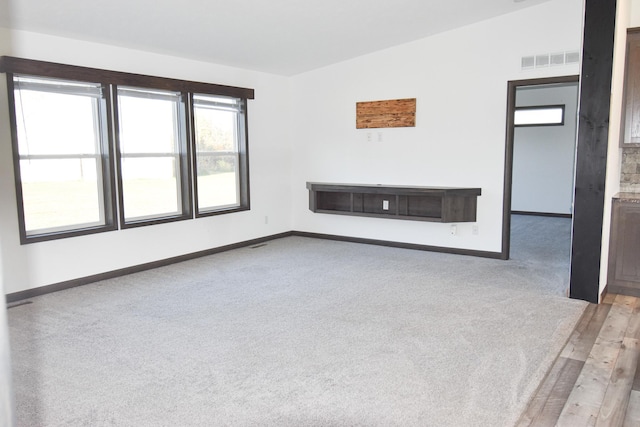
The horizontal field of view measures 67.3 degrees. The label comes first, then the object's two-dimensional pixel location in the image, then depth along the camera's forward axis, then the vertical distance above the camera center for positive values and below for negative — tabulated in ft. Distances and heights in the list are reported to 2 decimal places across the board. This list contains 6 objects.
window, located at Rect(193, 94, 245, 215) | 19.48 +0.37
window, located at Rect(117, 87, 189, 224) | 16.89 +0.22
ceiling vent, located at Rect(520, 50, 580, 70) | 16.80 +3.44
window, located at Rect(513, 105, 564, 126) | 28.71 +2.48
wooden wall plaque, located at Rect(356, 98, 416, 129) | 20.27 +1.91
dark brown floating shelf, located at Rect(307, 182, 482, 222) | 18.71 -1.87
